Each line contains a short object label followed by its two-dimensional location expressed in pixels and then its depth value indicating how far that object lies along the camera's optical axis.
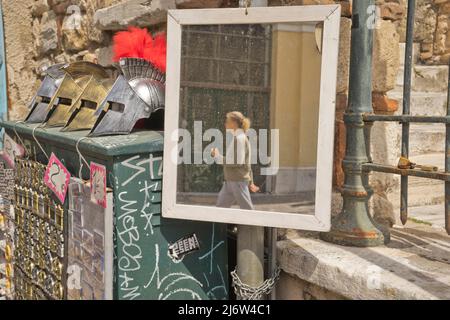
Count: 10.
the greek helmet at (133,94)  2.36
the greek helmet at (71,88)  2.85
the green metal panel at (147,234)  2.14
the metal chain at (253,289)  2.30
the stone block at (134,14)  3.08
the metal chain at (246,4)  2.05
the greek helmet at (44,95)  3.22
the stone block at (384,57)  2.50
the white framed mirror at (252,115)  2.02
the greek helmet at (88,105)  2.60
